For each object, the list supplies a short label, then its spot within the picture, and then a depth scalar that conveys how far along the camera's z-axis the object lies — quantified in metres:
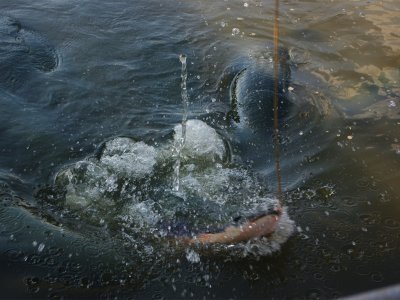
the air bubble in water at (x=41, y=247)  2.92
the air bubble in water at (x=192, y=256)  2.90
